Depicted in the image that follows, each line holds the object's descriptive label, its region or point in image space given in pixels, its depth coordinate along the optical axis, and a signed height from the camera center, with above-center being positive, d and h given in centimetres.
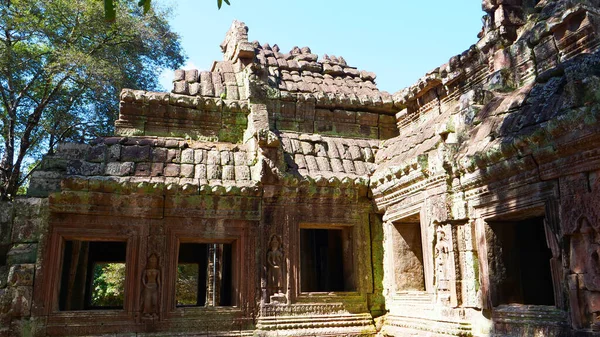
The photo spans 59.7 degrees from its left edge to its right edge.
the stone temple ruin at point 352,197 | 580 +125
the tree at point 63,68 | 1636 +695
